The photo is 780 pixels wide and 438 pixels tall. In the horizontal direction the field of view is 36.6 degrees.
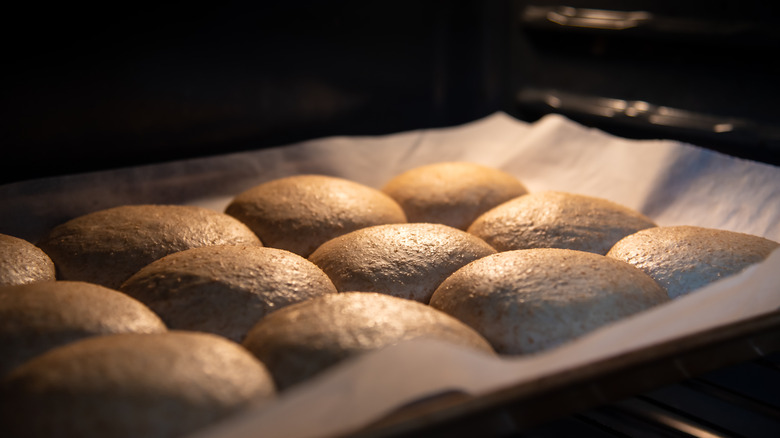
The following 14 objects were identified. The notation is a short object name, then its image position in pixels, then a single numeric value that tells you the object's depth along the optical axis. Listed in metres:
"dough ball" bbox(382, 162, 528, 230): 0.62
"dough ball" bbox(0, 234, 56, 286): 0.50
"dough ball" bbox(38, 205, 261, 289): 0.53
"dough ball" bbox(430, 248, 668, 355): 0.47
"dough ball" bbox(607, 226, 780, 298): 0.51
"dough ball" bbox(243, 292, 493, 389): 0.43
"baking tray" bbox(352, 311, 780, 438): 0.39
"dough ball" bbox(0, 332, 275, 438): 0.40
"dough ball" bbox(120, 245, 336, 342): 0.47
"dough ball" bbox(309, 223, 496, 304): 0.51
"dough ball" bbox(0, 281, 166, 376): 0.44
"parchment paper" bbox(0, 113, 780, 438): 0.40
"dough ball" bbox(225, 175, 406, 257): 0.58
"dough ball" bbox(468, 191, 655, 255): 0.56
